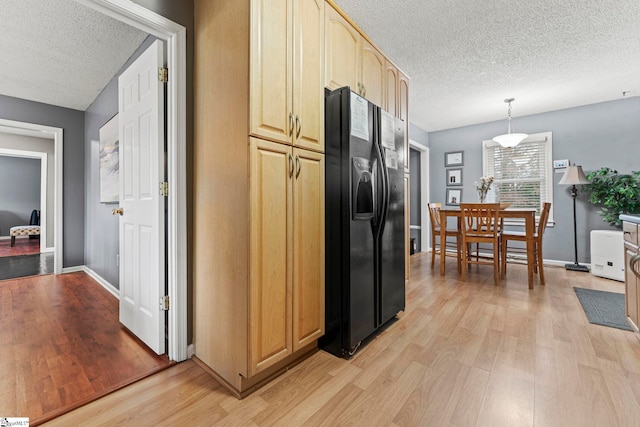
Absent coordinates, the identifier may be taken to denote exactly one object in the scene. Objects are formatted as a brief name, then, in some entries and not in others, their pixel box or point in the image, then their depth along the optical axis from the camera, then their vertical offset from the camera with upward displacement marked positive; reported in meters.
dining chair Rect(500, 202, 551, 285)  3.29 -0.33
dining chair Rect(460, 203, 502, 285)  3.26 -0.18
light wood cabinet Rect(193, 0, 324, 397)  1.36 +0.16
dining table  3.12 -0.16
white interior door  1.73 +0.12
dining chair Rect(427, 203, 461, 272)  3.92 -0.14
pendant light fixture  3.87 +1.08
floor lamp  3.94 +0.46
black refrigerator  1.70 -0.02
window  4.48 +0.74
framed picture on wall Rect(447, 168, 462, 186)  5.29 +0.73
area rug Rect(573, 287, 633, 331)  2.21 -0.88
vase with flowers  4.00 +0.40
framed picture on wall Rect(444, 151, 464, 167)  5.28 +1.10
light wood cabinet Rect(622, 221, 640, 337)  1.83 -0.48
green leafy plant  3.67 +0.28
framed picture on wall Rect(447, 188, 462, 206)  5.29 +0.35
